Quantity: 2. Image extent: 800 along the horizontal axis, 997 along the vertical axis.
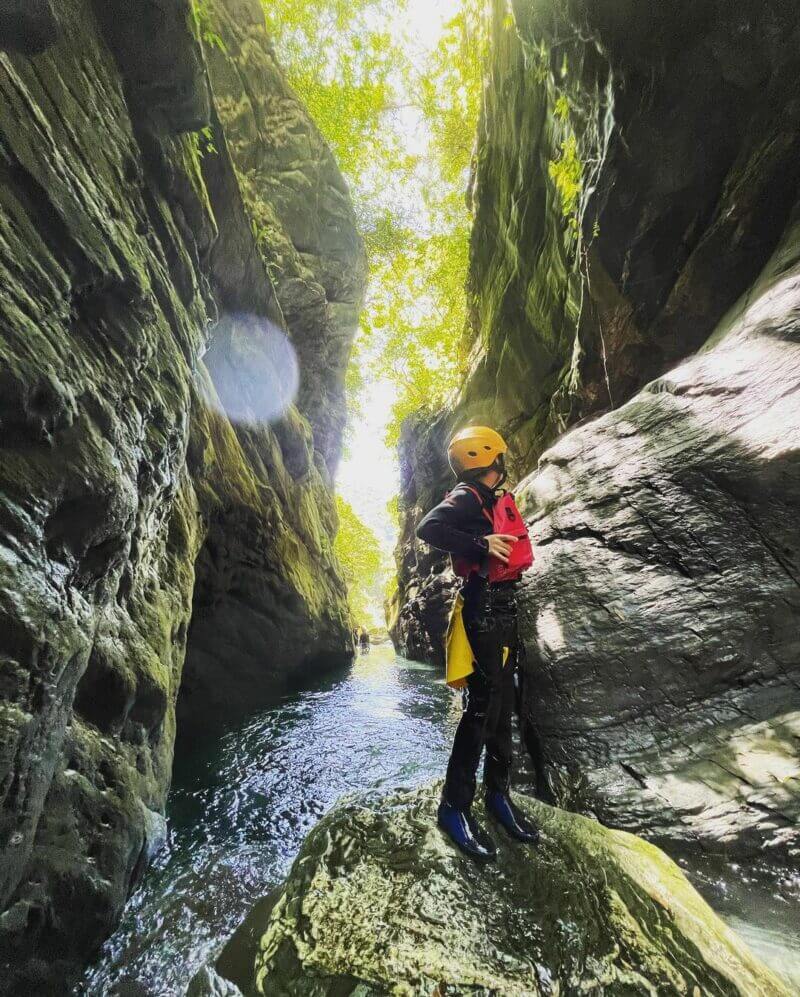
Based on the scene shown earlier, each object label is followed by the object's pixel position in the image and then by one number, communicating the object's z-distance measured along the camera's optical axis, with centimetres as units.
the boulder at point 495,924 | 178
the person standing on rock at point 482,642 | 274
